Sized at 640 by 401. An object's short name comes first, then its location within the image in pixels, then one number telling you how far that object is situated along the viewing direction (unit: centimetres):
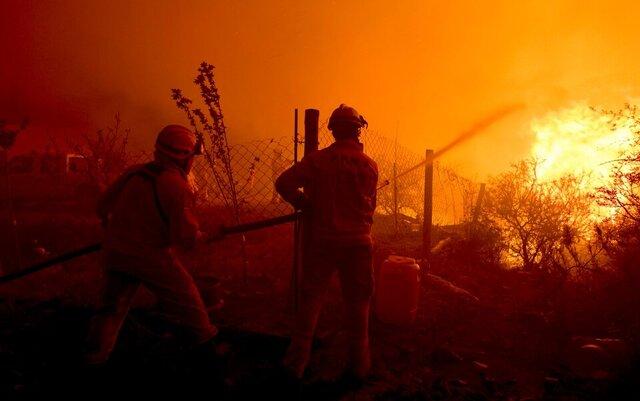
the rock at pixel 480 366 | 345
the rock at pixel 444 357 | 356
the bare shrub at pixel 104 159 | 859
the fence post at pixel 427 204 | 607
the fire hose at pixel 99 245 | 311
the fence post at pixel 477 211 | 994
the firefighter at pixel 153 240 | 271
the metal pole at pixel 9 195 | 503
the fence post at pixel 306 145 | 388
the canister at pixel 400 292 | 415
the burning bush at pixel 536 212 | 885
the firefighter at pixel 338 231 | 305
